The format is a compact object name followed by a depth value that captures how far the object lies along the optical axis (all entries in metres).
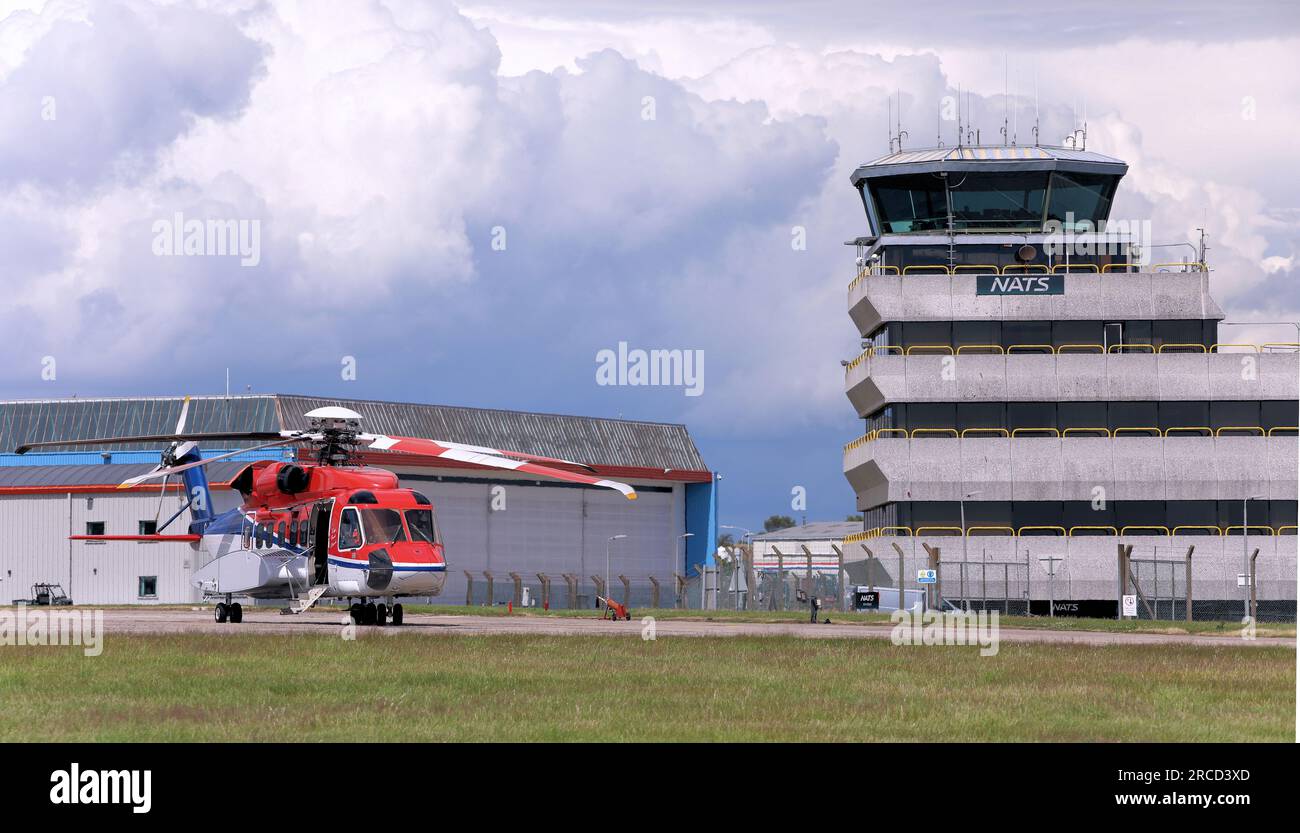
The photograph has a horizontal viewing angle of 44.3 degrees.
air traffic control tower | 77.19
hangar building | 84.12
